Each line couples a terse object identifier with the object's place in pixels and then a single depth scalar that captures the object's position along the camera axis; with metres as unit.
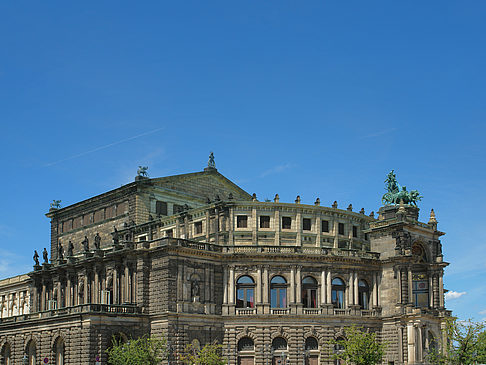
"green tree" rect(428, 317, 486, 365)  70.50
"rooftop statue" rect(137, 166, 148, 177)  94.06
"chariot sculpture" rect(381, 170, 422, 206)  88.19
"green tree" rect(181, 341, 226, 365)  71.62
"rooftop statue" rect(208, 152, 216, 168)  101.95
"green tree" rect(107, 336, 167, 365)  69.19
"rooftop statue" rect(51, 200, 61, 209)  108.86
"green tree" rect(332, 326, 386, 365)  74.94
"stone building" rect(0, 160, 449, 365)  75.38
